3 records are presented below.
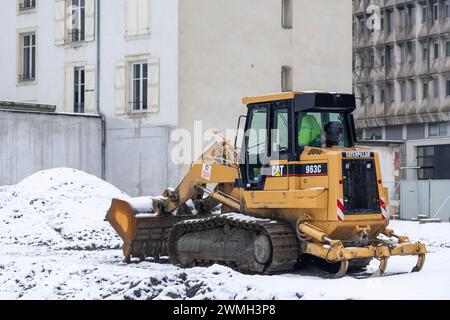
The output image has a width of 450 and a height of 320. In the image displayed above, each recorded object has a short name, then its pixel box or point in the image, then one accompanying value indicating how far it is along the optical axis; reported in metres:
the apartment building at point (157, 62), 34.09
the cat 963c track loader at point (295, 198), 15.98
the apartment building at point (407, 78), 59.03
